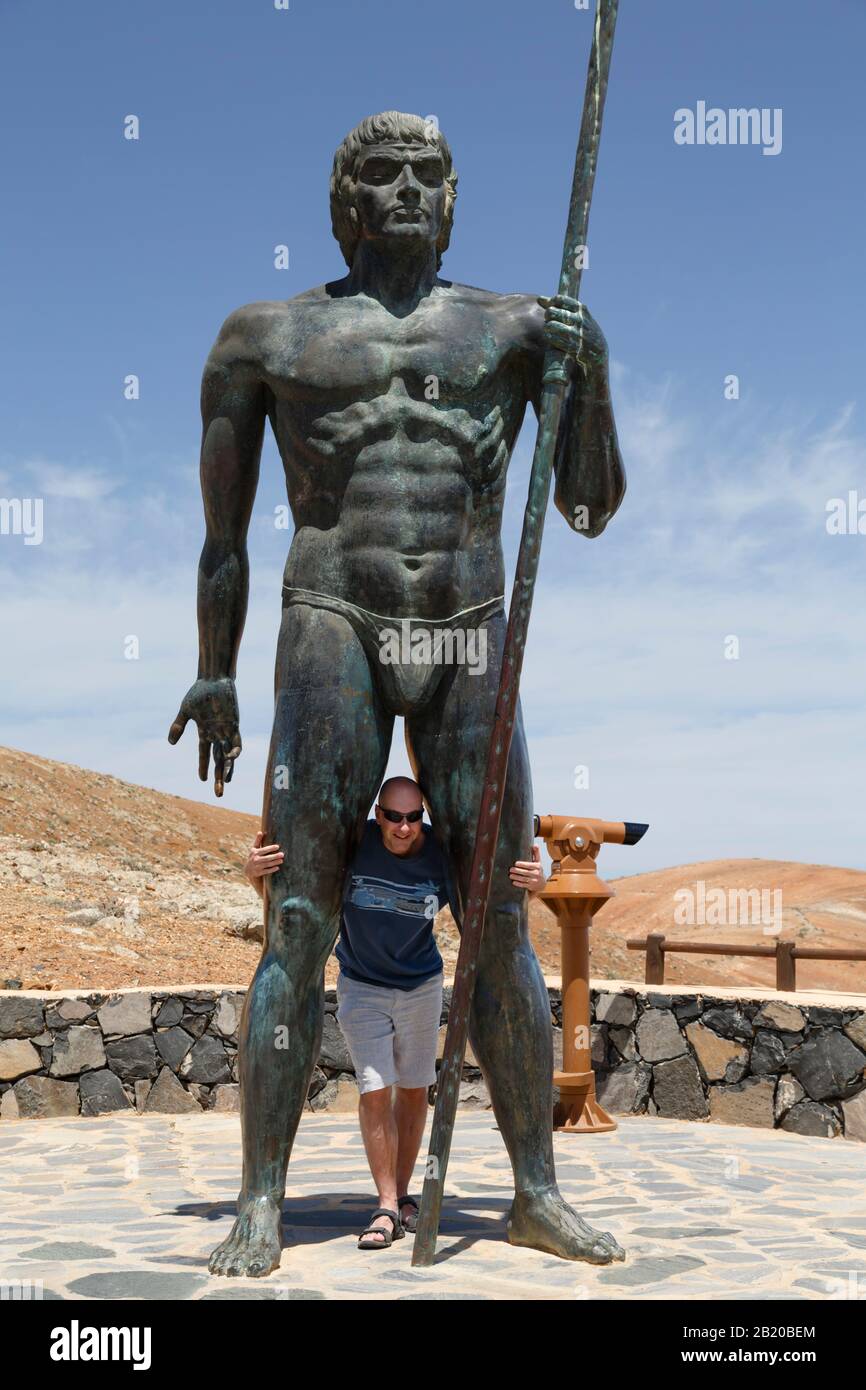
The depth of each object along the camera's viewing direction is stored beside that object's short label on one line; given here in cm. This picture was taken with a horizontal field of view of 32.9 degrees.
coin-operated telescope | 690
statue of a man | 388
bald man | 407
